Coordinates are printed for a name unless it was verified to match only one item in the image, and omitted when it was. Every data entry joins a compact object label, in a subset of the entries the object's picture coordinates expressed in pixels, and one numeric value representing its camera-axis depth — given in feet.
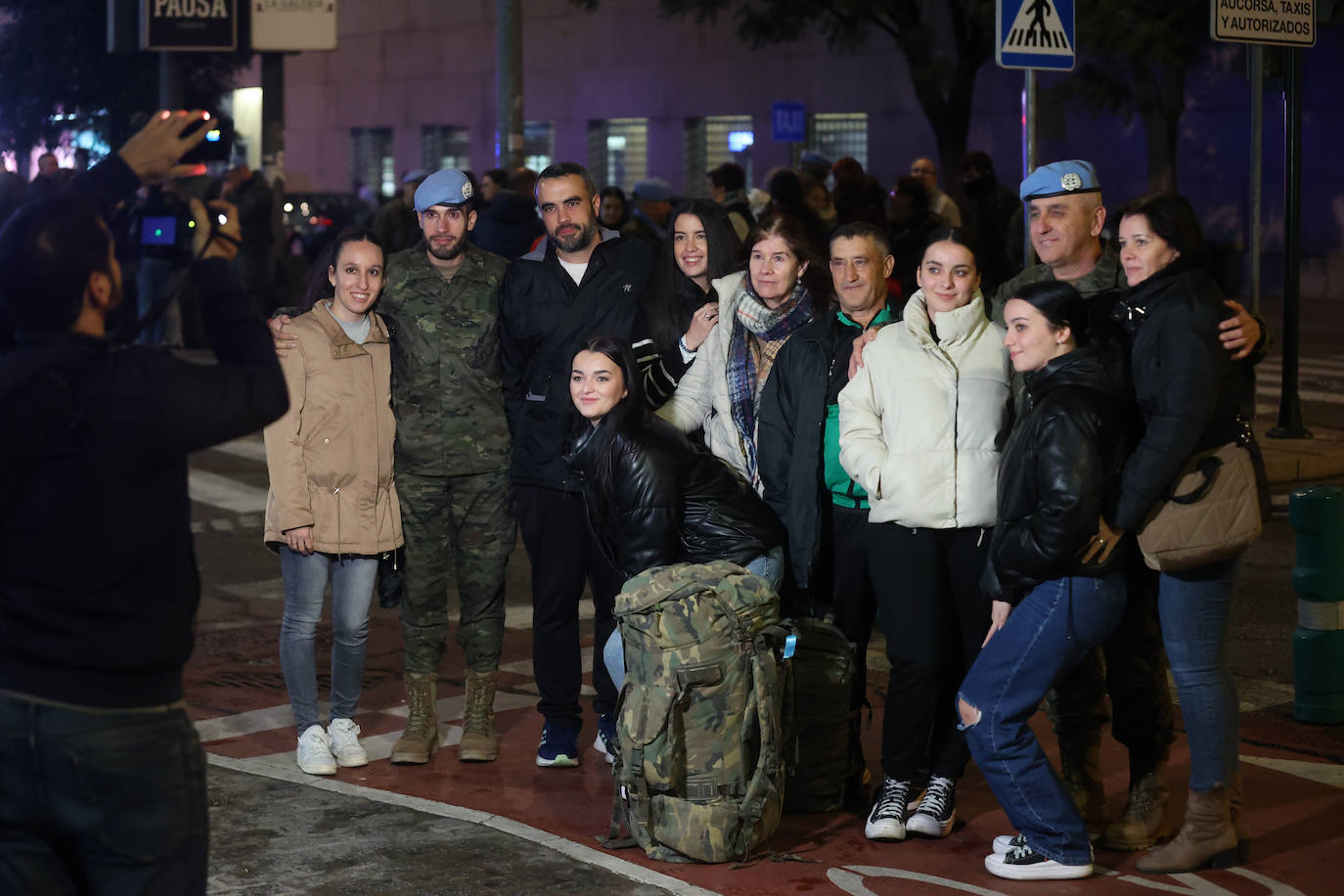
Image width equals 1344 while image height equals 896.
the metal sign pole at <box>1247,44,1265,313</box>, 43.42
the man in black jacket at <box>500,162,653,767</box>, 22.24
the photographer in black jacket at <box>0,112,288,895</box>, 10.83
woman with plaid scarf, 21.03
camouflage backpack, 18.16
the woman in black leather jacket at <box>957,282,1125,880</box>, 16.80
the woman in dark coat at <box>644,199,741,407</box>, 22.56
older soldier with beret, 18.76
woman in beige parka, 21.59
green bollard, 22.85
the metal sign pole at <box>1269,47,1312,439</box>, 43.75
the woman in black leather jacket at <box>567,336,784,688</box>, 19.63
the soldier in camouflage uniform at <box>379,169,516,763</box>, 22.25
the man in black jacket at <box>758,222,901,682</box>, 20.11
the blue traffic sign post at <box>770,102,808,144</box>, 86.99
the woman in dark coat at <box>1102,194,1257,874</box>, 17.13
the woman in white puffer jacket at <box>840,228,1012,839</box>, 18.71
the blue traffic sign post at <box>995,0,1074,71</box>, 36.35
